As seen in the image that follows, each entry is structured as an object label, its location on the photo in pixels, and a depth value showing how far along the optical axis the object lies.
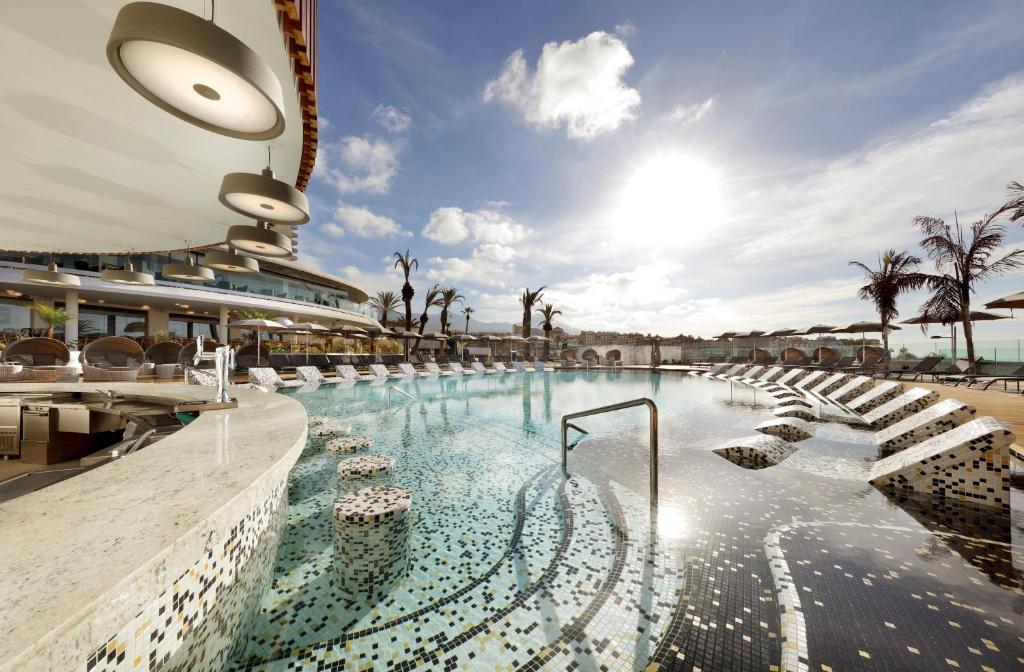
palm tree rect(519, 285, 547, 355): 29.89
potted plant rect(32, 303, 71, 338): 15.12
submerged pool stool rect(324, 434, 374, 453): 4.52
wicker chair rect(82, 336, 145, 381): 11.70
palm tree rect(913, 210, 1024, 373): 10.43
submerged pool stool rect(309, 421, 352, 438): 5.41
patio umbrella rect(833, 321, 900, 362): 15.46
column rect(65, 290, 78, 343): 18.19
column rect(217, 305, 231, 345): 23.02
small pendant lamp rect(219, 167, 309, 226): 2.93
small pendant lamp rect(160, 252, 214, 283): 5.92
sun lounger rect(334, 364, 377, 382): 14.94
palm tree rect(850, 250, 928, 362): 14.27
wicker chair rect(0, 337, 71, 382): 9.95
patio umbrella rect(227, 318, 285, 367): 14.27
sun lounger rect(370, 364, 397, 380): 15.94
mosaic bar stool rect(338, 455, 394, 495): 3.47
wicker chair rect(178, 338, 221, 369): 12.86
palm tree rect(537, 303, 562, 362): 33.03
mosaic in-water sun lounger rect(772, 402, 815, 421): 6.80
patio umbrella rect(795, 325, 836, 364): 16.95
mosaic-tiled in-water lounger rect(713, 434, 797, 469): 4.47
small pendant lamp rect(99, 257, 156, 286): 6.65
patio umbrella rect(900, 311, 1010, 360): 11.44
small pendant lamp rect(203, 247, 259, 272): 4.92
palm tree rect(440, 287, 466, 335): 30.58
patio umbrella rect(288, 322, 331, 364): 14.87
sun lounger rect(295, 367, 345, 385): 13.55
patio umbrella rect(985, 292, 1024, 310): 6.13
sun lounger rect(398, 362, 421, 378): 16.81
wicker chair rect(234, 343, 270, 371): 14.68
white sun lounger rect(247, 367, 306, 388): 11.24
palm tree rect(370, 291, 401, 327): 37.09
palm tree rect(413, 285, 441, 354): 29.14
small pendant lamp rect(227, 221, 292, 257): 3.99
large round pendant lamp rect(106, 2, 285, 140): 1.43
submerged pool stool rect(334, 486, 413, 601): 2.35
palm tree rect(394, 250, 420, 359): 25.32
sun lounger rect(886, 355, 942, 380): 13.23
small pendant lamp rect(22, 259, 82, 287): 7.10
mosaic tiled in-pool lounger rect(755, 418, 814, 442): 5.59
